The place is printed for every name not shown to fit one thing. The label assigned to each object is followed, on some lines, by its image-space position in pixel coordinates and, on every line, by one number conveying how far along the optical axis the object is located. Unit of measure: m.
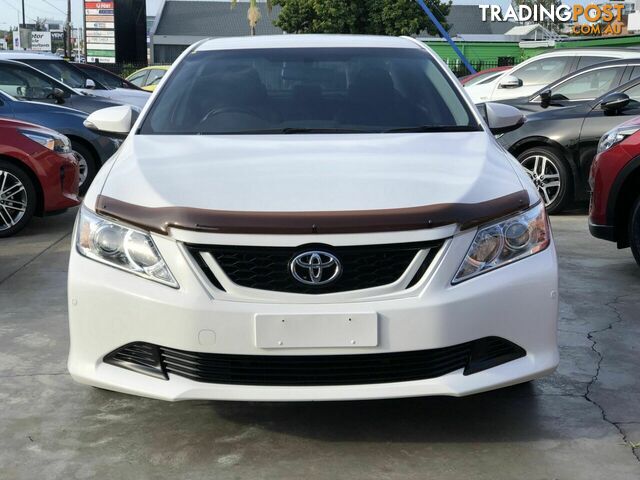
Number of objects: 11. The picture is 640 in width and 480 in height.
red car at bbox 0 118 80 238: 8.27
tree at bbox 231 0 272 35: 51.40
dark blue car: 10.27
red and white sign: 54.16
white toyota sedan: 3.26
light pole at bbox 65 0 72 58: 56.84
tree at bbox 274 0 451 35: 50.75
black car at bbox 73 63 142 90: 17.06
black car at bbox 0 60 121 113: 11.59
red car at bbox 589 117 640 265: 6.40
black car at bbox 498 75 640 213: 9.18
